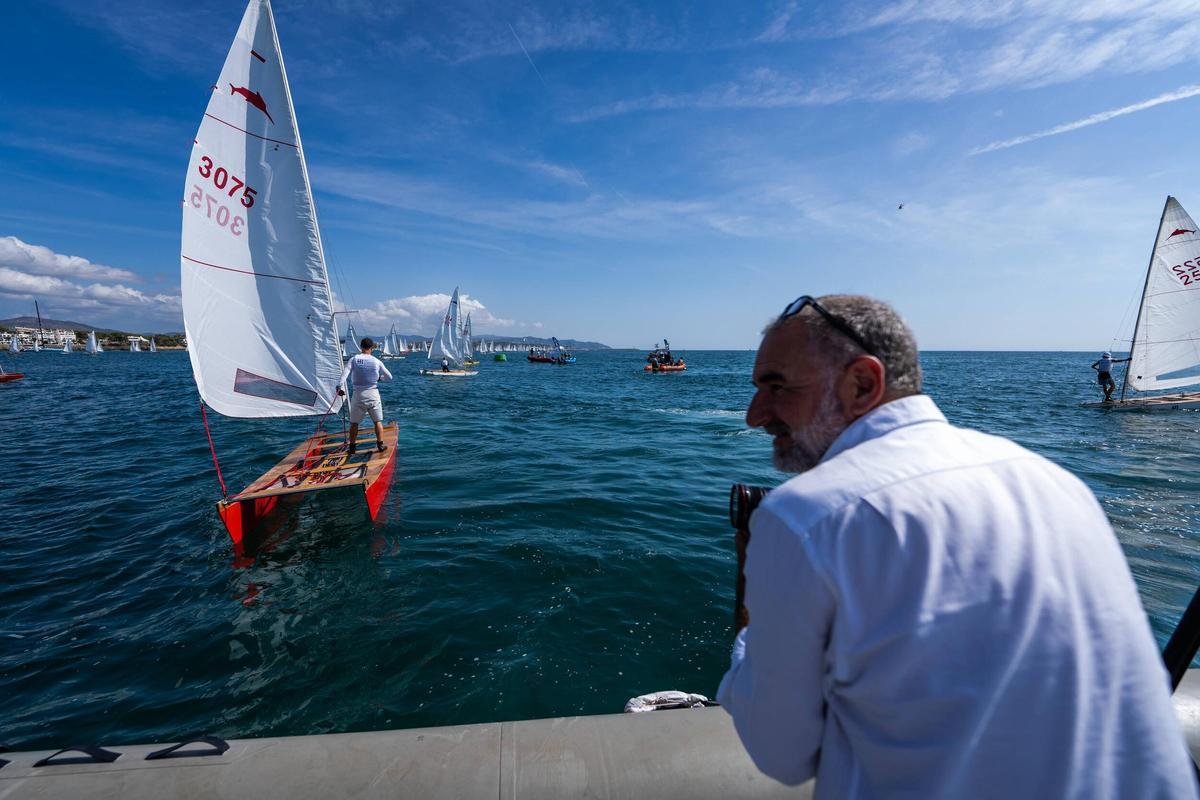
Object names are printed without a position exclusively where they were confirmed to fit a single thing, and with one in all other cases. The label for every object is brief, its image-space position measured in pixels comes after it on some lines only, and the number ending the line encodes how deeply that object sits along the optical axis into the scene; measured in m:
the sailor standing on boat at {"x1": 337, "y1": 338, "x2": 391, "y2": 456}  9.80
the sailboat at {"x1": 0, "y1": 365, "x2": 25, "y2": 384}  33.47
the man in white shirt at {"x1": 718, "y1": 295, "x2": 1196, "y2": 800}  0.88
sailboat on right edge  18.61
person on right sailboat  21.66
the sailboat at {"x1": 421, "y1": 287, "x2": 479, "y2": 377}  49.04
